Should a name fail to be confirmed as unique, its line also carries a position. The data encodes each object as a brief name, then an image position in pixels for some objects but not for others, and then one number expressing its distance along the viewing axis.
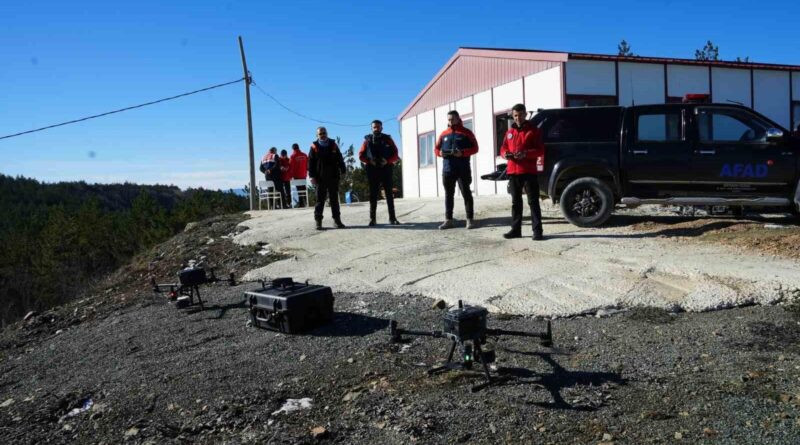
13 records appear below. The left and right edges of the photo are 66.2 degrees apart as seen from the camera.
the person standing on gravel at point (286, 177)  18.78
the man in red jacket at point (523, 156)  8.35
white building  14.57
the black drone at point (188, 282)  7.10
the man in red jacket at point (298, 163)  19.39
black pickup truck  8.44
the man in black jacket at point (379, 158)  10.44
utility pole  20.03
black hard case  5.59
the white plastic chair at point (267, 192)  19.59
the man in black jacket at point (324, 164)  10.40
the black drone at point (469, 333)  4.05
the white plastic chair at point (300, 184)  19.74
